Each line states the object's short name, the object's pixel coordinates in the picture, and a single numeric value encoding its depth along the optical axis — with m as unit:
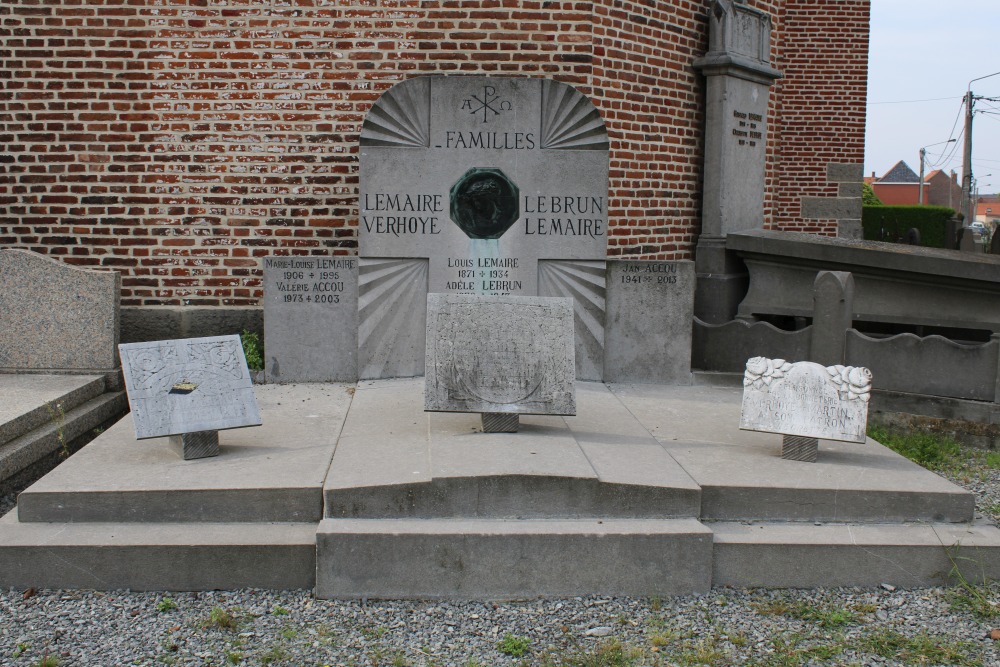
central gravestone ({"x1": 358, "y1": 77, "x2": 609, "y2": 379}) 6.99
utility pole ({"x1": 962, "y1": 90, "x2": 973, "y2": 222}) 35.97
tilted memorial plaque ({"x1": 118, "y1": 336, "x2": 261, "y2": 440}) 4.94
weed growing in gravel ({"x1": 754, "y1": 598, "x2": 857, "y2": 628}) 4.18
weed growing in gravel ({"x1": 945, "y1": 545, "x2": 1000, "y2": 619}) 4.29
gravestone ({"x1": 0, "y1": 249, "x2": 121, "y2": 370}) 6.80
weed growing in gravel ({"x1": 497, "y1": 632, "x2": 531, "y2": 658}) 3.87
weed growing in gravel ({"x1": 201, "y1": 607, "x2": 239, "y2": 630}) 4.02
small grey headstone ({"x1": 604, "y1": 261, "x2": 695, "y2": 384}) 7.14
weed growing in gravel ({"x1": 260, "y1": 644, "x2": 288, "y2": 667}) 3.75
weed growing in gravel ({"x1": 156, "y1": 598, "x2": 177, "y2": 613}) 4.18
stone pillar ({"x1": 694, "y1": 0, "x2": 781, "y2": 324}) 8.74
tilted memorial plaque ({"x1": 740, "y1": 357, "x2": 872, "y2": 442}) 4.97
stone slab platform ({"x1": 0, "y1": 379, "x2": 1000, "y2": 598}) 4.34
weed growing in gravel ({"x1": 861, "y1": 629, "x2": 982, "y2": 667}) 3.85
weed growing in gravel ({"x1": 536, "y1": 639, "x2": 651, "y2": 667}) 3.76
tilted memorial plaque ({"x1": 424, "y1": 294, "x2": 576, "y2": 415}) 5.15
